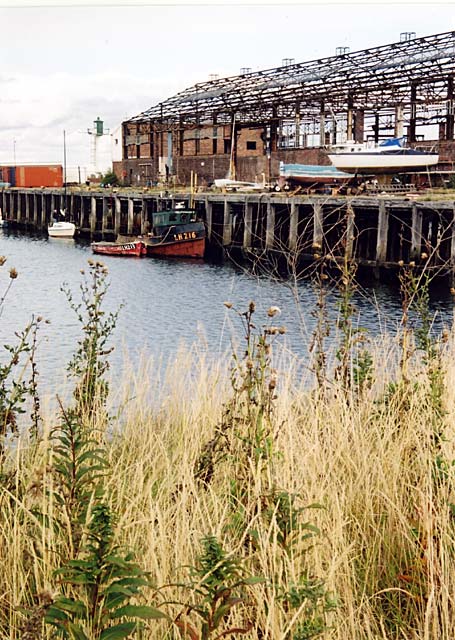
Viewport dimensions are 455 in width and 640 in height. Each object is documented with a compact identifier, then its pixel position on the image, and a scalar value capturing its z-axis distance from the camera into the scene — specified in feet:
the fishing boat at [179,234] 152.87
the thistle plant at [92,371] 24.70
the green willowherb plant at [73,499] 12.64
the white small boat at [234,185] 178.60
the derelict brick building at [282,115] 151.53
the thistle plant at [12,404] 18.20
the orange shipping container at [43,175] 300.61
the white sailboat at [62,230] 208.54
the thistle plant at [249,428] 15.62
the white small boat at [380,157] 146.51
